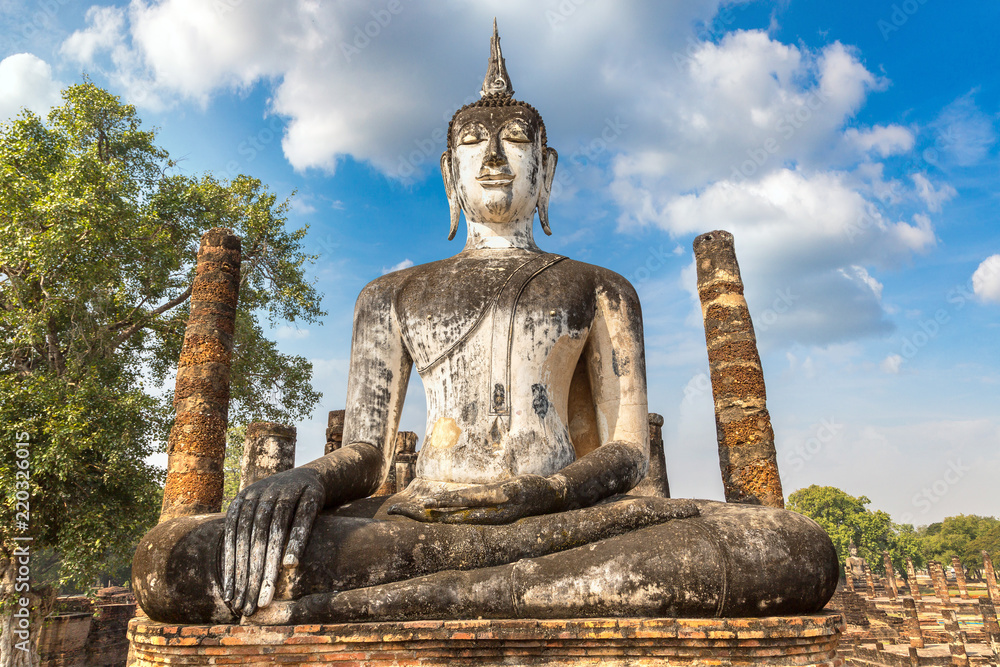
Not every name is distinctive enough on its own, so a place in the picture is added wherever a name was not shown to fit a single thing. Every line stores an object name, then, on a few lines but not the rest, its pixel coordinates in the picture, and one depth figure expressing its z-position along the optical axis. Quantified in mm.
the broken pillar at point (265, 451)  9500
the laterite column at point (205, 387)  8039
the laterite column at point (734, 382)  8211
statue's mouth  4797
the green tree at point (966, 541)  56725
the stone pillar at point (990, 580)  28047
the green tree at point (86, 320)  10711
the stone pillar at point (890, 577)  36938
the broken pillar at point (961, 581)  31280
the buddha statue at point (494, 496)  2936
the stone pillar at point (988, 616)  19656
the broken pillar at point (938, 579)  26469
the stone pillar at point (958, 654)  17144
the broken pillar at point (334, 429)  12383
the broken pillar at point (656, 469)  7719
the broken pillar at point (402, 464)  12307
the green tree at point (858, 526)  55781
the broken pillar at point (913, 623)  20391
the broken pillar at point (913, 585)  27653
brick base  2771
